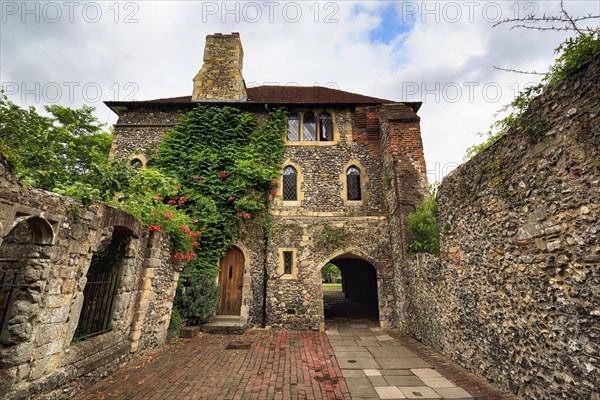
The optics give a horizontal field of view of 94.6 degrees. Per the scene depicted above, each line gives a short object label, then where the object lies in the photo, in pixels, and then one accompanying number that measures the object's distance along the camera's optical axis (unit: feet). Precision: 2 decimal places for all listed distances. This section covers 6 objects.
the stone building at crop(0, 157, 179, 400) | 11.90
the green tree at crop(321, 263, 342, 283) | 114.73
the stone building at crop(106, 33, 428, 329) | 31.40
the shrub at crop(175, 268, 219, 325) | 27.81
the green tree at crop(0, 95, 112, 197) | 13.12
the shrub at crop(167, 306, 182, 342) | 24.95
